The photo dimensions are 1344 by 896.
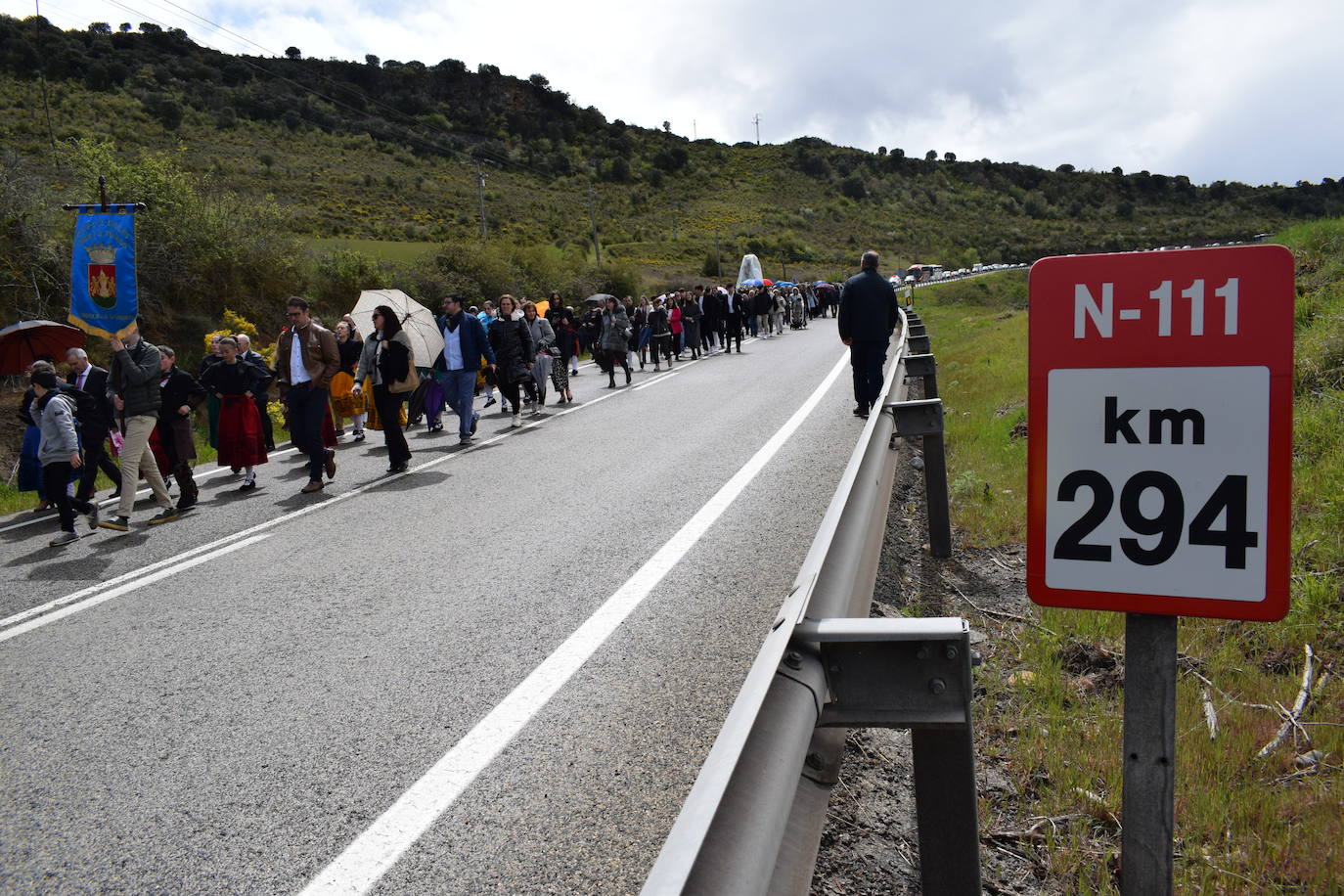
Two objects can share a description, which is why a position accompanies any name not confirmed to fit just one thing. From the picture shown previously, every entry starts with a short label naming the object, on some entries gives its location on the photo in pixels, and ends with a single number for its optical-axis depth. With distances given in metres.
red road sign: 1.76
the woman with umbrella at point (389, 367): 11.09
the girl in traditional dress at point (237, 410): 10.52
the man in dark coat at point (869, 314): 11.04
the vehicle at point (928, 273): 66.45
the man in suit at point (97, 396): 9.62
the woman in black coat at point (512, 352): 14.73
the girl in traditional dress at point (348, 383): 13.43
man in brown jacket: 10.25
